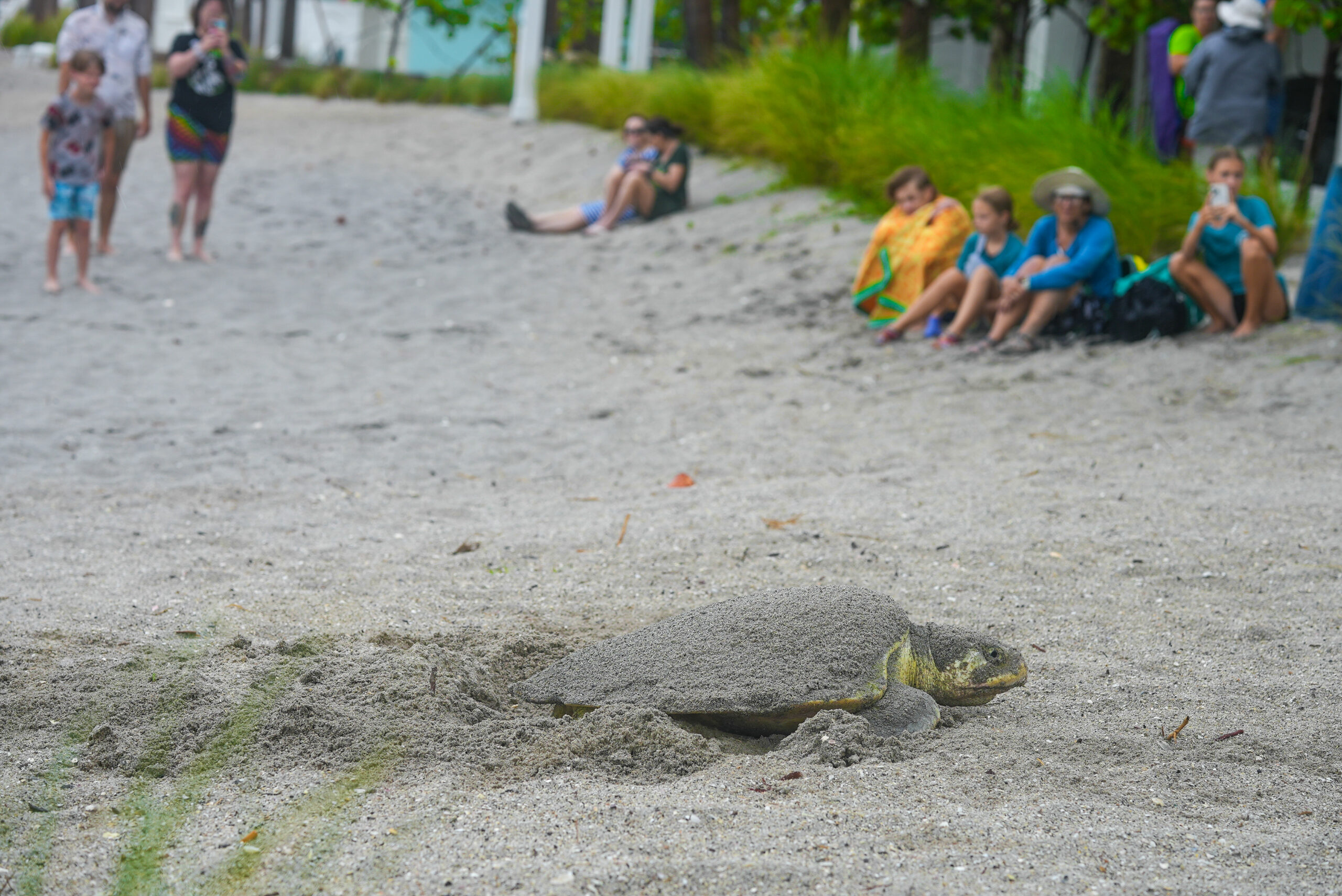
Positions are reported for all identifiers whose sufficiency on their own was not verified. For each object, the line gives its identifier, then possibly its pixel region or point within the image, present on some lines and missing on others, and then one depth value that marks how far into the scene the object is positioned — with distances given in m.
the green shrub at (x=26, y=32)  40.44
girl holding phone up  10.12
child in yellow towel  12.10
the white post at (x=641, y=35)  26.56
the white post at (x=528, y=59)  24.98
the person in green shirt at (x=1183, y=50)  13.70
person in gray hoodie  12.39
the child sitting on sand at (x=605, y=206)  17.37
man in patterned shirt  12.98
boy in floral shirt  11.98
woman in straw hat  10.68
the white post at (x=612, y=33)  26.36
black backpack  10.72
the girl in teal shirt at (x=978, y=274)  11.11
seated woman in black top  17.31
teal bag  10.73
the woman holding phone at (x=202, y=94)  13.17
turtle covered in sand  4.23
